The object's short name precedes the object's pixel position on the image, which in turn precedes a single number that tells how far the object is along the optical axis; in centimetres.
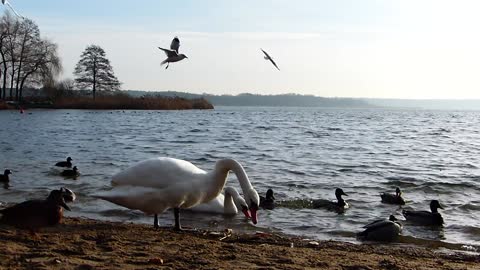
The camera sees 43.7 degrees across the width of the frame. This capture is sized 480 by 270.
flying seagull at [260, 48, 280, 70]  1004
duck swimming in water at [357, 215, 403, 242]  966
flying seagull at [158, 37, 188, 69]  971
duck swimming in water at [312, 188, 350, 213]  1266
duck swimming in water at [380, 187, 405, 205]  1385
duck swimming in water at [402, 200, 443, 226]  1131
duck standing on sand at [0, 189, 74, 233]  784
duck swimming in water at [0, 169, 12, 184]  1510
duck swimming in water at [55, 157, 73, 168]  1877
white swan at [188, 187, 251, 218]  1158
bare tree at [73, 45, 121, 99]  8406
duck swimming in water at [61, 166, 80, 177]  1671
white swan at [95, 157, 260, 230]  816
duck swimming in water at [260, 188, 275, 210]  1254
